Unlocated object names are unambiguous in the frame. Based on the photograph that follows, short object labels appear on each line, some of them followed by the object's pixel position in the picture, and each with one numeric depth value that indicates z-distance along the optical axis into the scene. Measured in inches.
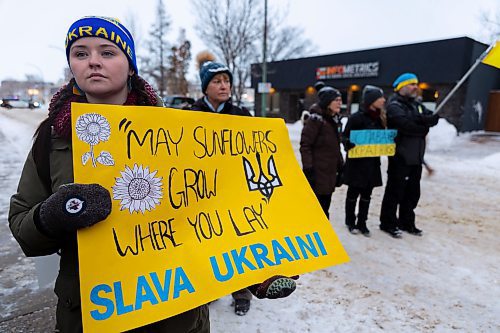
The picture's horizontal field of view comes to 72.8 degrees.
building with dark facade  592.4
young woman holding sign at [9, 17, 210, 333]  44.3
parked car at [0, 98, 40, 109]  1585.4
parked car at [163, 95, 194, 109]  762.6
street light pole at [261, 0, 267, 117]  556.6
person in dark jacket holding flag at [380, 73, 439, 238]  162.7
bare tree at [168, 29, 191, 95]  1299.2
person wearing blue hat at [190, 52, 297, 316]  105.1
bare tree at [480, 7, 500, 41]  866.8
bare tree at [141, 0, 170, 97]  1228.0
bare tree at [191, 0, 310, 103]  707.4
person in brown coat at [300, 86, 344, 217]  148.9
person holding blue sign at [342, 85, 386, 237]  165.0
